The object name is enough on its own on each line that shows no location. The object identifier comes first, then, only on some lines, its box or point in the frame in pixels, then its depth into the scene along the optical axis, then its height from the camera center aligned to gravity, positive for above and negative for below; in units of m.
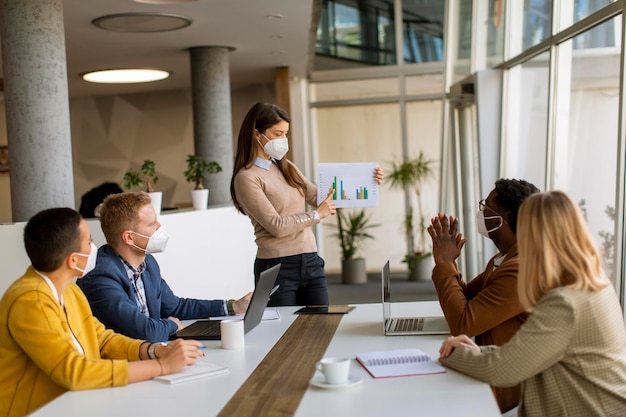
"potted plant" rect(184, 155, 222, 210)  7.41 -0.44
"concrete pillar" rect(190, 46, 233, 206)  9.01 +0.20
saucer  2.20 -0.72
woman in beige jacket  2.14 -0.55
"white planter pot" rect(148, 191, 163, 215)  6.15 -0.53
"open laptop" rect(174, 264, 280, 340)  2.91 -0.72
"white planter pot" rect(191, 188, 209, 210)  7.41 -0.65
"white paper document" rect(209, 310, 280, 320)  3.32 -0.80
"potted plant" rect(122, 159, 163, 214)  6.16 -0.39
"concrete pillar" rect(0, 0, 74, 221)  5.17 +0.21
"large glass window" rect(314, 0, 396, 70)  11.80 +1.44
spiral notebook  2.35 -0.73
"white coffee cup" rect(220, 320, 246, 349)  2.76 -0.72
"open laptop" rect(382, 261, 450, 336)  2.91 -0.76
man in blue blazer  2.88 -0.58
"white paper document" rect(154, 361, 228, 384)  2.37 -0.75
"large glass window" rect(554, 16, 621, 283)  4.82 -0.08
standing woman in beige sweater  3.87 -0.40
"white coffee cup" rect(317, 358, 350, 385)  2.20 -0.68
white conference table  2.04 -0.74
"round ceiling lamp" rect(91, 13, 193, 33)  7.12 +1.02
